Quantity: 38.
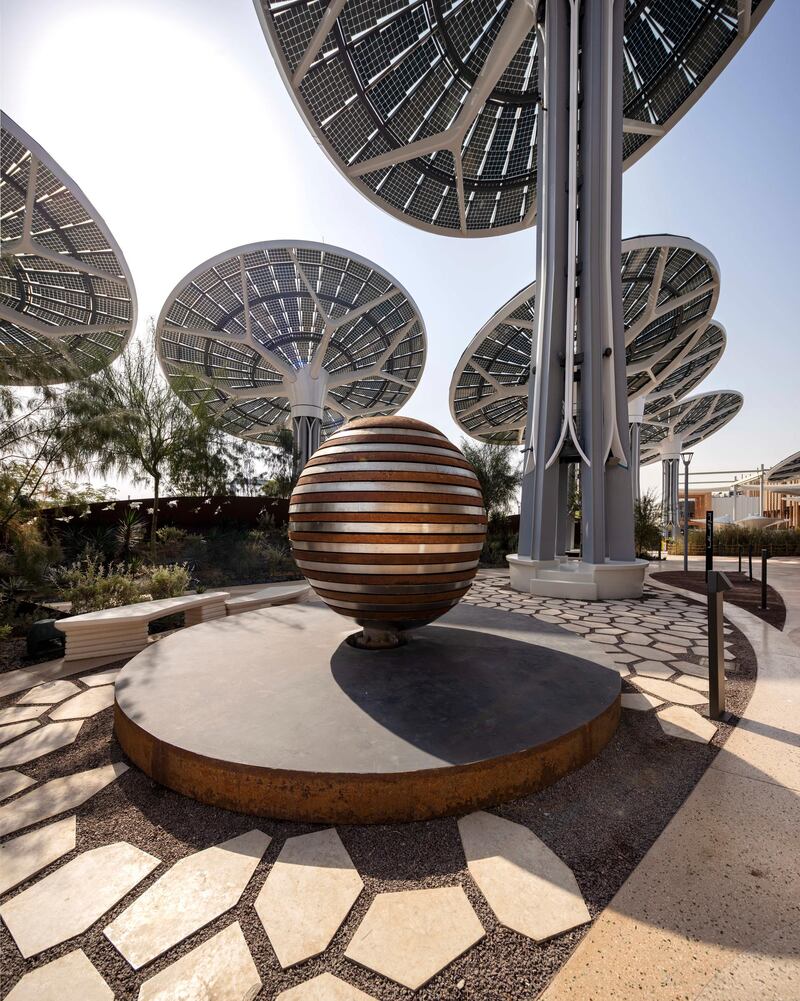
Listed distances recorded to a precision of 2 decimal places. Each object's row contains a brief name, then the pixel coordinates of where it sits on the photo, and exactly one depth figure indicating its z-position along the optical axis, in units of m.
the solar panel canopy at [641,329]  19.45
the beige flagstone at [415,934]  1.43
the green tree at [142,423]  10.73
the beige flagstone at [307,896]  1.53
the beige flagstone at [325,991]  1.33
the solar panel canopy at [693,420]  38.84
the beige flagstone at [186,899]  1.53
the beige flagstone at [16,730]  3.21
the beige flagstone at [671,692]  3.75
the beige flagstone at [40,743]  2.90
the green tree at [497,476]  19.98
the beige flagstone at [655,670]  4.42
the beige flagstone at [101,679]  4.27
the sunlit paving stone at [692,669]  4.45
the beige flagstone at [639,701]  3.62
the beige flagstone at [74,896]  1.59
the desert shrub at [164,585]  7.89
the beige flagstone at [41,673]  4.26
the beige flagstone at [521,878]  1.62
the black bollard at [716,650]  3.25
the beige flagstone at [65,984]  1.36
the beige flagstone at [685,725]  3.11
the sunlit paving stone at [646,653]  5.02
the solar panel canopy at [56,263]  16.83
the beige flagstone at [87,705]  3.55
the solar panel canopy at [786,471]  42.96
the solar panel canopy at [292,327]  22.49
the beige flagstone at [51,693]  3.86
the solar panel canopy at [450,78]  12.31
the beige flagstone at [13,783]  2.52
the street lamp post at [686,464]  14.38
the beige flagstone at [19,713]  3.52
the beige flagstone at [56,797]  2.26
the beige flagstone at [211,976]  1.34
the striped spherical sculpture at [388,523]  3.21
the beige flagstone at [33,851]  1.88
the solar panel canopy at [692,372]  28.55
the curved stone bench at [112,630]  4.91
